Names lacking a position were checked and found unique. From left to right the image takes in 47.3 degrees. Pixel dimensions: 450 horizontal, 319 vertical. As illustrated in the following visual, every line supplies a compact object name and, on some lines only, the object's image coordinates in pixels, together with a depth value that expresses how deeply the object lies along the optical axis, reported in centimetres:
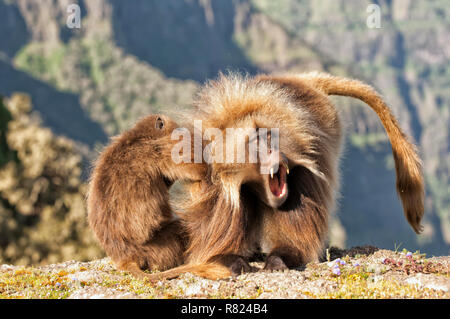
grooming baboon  531
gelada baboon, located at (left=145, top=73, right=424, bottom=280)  534
